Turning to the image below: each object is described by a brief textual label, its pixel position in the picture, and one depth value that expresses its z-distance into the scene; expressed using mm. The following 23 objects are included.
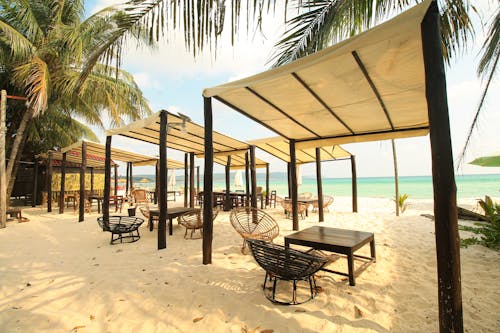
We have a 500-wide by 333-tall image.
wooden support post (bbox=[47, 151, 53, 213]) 9805
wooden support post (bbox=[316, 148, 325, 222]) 7560
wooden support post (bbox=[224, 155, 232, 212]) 10445
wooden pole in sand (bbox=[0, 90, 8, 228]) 7013
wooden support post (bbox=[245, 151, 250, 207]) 10188
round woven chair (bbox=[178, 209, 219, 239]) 5461
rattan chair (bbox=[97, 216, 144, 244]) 5105
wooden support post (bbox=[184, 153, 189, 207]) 10656
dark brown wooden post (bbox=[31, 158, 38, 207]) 12298
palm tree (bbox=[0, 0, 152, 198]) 7199
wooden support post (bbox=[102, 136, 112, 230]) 6605
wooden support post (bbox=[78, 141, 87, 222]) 7738
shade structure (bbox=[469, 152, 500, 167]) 4469
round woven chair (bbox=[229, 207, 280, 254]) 4211
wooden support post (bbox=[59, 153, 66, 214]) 9336
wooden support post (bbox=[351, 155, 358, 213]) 9012
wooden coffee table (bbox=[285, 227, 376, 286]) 2958
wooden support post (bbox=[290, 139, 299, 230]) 6379
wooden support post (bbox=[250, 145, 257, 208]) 7990
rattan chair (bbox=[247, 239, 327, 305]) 2420
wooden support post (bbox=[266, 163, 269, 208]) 12258
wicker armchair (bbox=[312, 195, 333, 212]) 8888
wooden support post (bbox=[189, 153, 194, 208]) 10052
